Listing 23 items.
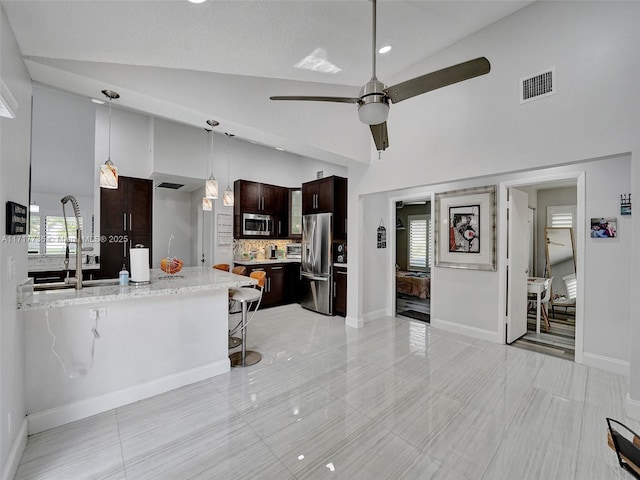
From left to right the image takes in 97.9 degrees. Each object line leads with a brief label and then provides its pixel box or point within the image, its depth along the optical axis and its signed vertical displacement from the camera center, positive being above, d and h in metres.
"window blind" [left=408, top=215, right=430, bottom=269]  8.12 +0.03
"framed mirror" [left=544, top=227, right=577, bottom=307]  5.14 -0.33
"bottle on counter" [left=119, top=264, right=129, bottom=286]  2.55 -0.35
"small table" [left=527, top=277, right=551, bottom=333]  4.29 -0.71
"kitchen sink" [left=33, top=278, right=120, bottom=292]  2.45 -0.42
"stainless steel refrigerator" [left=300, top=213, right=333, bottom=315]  5.19 -0.43
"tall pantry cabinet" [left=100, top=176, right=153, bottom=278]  4.79 +0.34
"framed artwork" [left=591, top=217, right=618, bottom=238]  3.00 +0.18
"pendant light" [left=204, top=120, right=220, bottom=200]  3.58 +0.66
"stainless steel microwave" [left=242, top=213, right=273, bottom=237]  5.73 +0.35
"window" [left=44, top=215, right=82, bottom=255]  4.57 +0.10
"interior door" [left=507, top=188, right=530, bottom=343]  3.87 -0.30
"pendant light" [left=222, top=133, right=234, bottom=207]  4.20 +0.64
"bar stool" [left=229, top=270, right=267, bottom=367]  3.17 -0.85
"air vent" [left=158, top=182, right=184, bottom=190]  5.75 +1.16
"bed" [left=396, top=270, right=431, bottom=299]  6.32 -0.99
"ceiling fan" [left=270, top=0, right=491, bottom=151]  1.76 +1.06
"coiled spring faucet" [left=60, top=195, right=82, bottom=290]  2.35 -0.10
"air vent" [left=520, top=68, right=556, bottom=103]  2.61 +1.52
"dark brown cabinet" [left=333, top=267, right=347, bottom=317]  5.08 -0.91
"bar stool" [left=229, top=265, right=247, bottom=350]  3.69 -1.35
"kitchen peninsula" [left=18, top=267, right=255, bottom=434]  2.08 -0.90
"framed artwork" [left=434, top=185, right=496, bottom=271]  3.97 +0.21
